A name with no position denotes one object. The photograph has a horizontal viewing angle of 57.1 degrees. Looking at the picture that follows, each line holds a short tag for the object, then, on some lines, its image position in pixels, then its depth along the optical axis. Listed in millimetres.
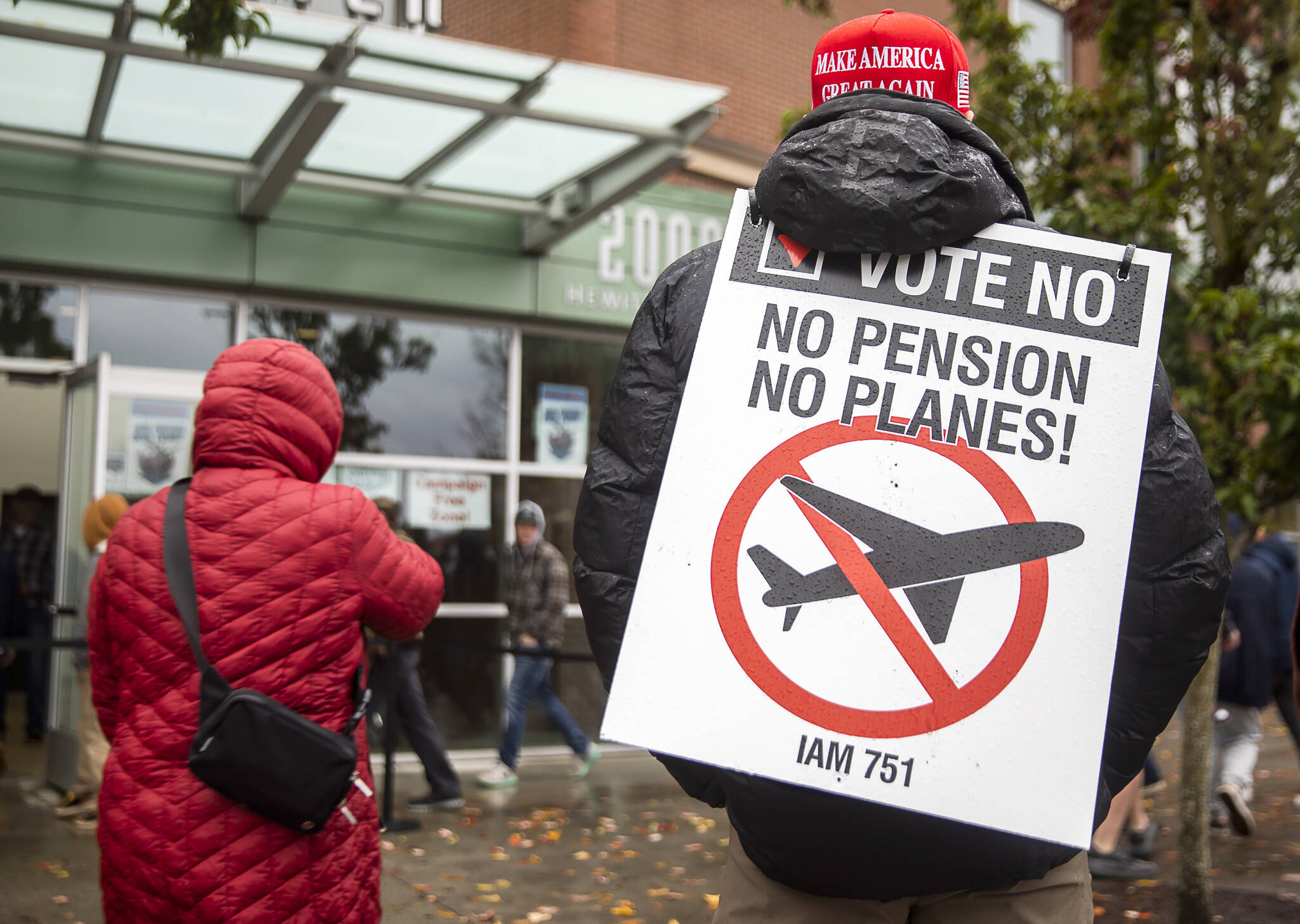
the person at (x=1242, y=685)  7570
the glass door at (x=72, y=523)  8062
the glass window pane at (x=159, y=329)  8727
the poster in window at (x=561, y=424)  10383
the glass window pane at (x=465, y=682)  9688
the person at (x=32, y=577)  10781
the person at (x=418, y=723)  7711
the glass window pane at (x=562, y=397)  10344
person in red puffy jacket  2586
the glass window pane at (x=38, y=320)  8398
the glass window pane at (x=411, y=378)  9500
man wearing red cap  1704
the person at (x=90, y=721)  7039
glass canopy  7141
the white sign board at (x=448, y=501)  9727
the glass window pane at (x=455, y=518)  9633
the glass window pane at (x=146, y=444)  8344
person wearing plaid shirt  8773
